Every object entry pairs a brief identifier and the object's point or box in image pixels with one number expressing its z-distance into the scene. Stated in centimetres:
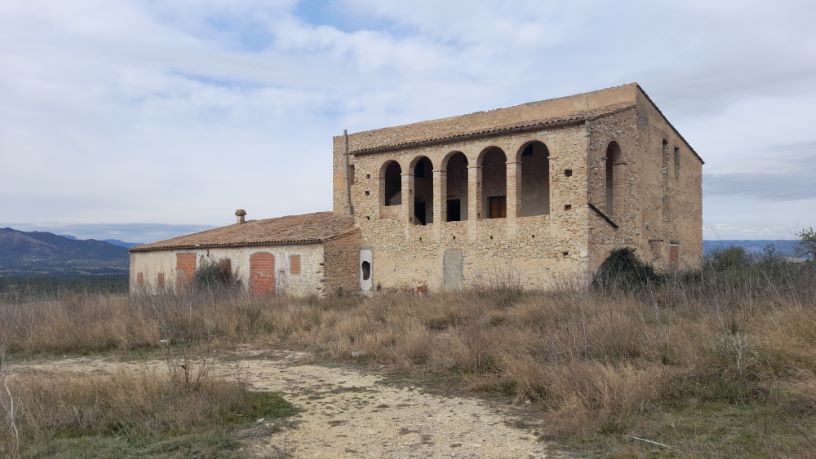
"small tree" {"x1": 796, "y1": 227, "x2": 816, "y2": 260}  1983
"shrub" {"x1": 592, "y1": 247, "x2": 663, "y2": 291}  1488
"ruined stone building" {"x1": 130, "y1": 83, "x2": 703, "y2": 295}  1628
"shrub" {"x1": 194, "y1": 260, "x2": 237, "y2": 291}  2212
